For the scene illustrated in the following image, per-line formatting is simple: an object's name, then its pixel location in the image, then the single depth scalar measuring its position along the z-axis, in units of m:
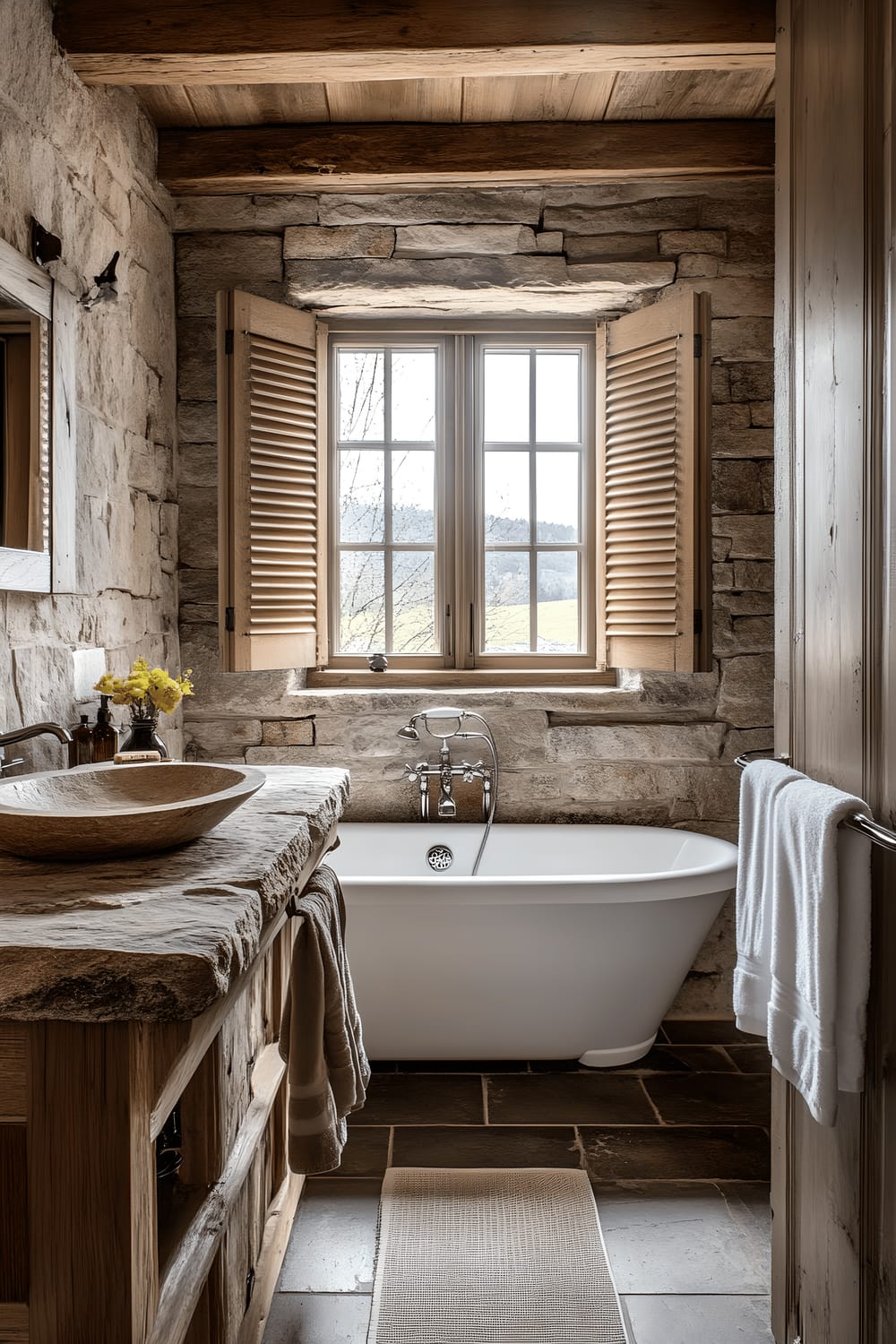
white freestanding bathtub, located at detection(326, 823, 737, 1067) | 2.39
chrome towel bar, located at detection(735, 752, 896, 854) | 1.10
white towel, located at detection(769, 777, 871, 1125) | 1.22
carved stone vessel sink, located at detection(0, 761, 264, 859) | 1.17
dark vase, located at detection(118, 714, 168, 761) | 2.10
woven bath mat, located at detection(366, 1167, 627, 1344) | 1.70
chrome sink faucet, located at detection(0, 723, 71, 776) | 1.69
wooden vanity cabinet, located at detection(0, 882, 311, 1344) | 0.90
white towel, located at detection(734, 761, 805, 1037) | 1.49
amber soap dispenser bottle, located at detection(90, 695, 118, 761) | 2.08
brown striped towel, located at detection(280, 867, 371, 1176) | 1.51
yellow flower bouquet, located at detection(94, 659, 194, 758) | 2.11
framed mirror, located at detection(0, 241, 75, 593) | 1.84
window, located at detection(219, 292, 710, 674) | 3.21
